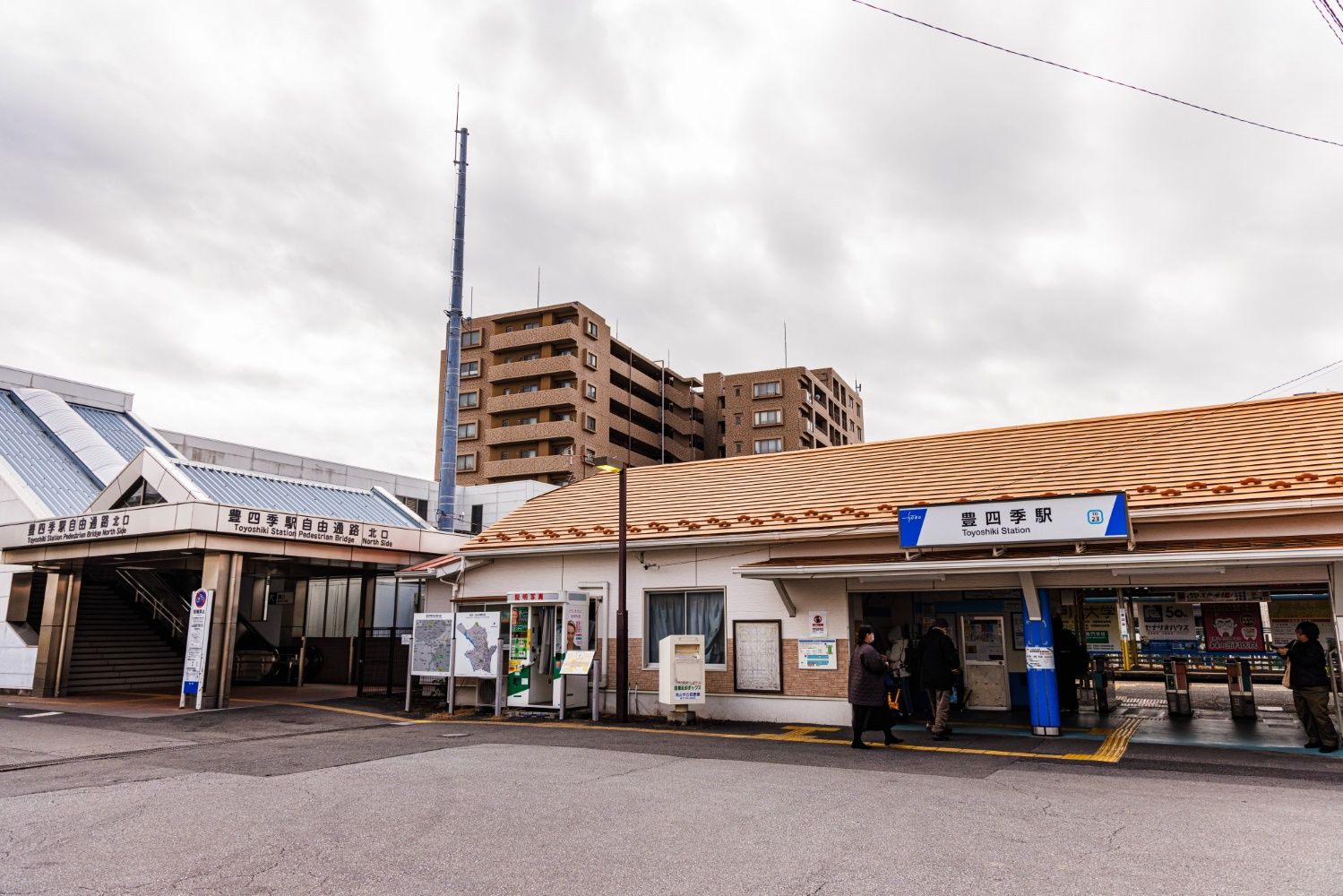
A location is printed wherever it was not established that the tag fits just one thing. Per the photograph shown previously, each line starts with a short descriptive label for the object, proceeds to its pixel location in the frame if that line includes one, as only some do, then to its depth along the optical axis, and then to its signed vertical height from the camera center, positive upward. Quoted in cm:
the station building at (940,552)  1234 +131
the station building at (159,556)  1800 +182
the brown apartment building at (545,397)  6206 +1736
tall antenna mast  4041 +986
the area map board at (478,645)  1638 -20
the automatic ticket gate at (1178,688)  1552 -103
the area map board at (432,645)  1689 -20
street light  1520 -31
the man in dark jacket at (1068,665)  1603 -64
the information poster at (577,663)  1519 -51
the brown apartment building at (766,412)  7156 +1856
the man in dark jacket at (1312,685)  1121 -73
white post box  1439 -63
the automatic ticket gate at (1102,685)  1634 -104
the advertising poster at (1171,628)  1553 +3
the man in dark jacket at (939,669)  1255 -54
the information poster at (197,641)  1706 -9
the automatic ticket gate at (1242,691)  1485 -104
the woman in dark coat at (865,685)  1165 -71
